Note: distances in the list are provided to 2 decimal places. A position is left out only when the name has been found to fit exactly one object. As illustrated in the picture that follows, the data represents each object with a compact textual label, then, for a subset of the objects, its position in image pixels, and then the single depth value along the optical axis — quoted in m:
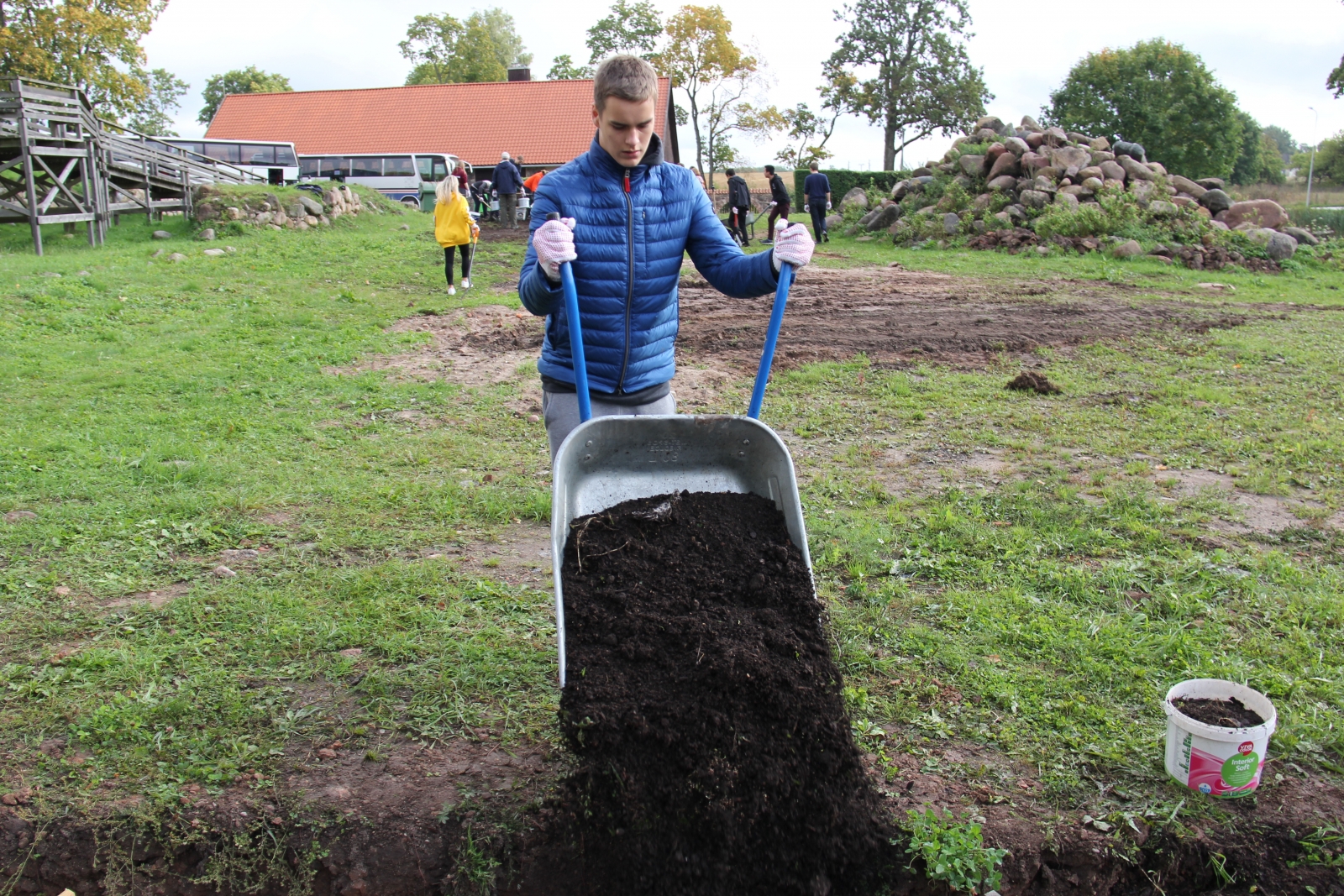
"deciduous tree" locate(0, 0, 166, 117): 25.62
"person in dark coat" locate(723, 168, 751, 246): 16.11
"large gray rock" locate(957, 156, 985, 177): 18.25
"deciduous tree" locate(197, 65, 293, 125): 58.25
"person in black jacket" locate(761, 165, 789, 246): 15.73
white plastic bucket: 2.58
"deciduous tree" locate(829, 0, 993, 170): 45.19
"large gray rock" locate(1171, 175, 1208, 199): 17.11
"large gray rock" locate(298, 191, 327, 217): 15.80
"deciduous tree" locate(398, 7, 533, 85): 51.84
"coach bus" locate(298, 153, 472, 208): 23.88
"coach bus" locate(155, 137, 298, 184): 22.38
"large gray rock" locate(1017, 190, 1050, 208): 16.39
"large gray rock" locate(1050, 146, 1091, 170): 17.00
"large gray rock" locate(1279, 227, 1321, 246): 15.57
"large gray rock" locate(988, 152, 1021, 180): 17.61
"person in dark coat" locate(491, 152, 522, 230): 17.23
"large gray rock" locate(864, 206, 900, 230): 19.14
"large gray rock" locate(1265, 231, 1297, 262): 14.35
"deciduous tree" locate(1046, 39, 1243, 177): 43.62
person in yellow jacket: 10.29
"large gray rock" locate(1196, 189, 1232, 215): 16.67
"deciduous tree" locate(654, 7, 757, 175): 41.34
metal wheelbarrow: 2.70
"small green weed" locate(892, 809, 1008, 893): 2.45
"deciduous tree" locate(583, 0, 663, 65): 48.75
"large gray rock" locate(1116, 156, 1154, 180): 17.12
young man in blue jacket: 2.57
